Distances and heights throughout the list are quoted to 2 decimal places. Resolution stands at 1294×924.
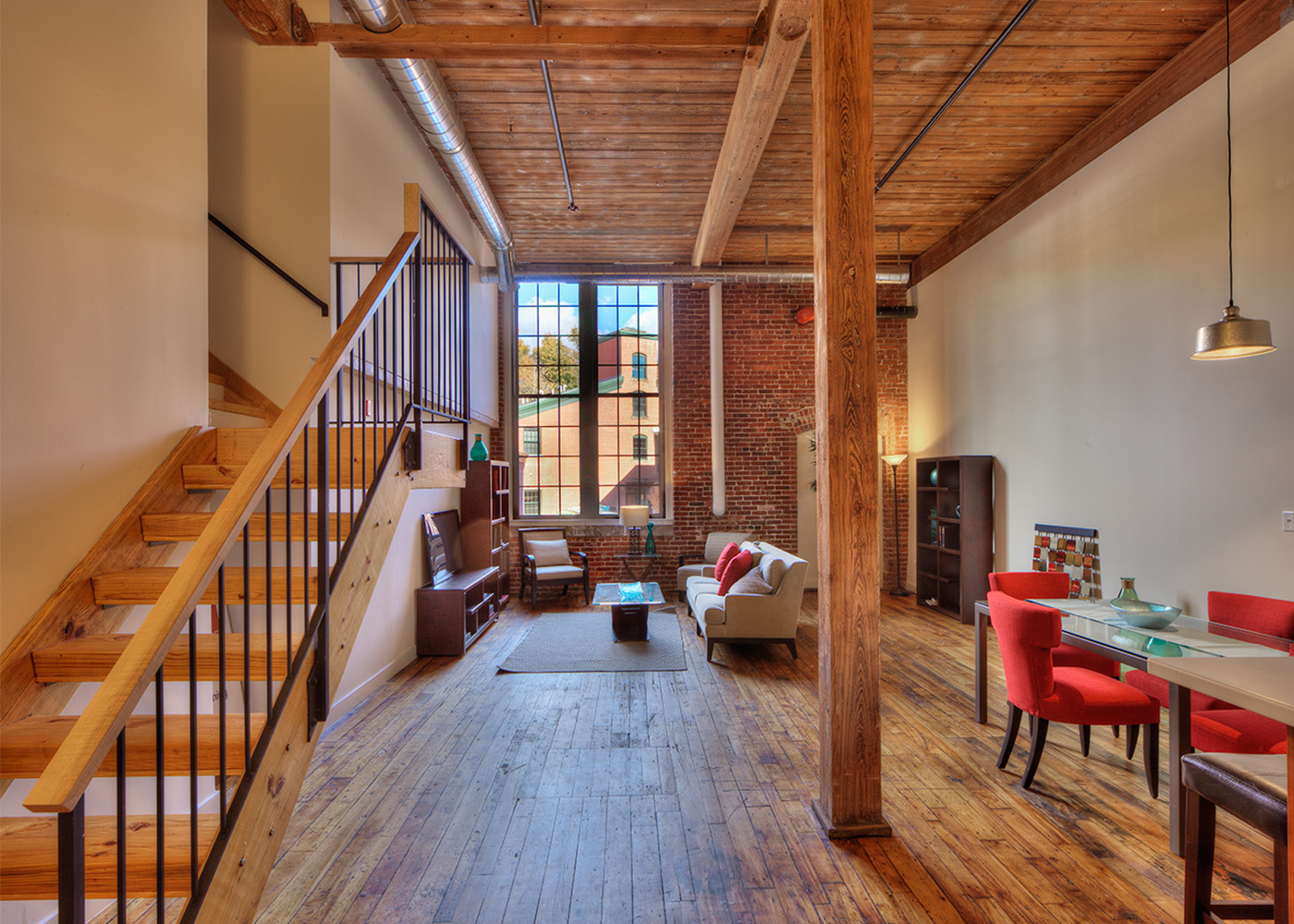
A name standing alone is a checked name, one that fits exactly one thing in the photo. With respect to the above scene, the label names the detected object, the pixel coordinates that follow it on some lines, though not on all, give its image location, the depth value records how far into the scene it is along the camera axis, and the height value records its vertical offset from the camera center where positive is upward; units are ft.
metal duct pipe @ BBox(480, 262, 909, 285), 23.18 +7.34
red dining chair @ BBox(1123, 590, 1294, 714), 9.57 -2.58
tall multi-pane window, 27.94 +3.09
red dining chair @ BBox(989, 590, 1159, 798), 9.36 -3.56
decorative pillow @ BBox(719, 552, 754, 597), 18.30 -3.11
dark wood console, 17.49 -4.48
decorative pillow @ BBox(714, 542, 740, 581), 20.61 -3.15
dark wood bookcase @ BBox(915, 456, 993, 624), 21.07 -2.50
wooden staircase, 4.35 -1.89
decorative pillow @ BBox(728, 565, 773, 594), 16.97 -3.36
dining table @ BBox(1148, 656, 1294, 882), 4.39 -1.74
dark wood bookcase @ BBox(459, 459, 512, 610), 21.61 -1.77
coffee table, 18.94 -4.69
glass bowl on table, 9.87 -2.49
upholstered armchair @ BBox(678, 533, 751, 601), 24.70 -3.99
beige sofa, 16.97 -4.11
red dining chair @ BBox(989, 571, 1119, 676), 12.35 -2.46
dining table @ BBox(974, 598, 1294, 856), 8.15 -2.66
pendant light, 9.61 +2.00
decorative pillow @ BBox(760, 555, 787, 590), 16.93 -2.98
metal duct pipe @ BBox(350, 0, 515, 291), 10.82 +7.96
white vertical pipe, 26.61 +3.52
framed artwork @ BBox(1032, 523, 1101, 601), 16.12 -2.59
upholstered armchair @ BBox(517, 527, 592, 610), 24.25 -3.93
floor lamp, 25.61 -0.05
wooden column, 8.78 +0.47
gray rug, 16.71 -5.49
